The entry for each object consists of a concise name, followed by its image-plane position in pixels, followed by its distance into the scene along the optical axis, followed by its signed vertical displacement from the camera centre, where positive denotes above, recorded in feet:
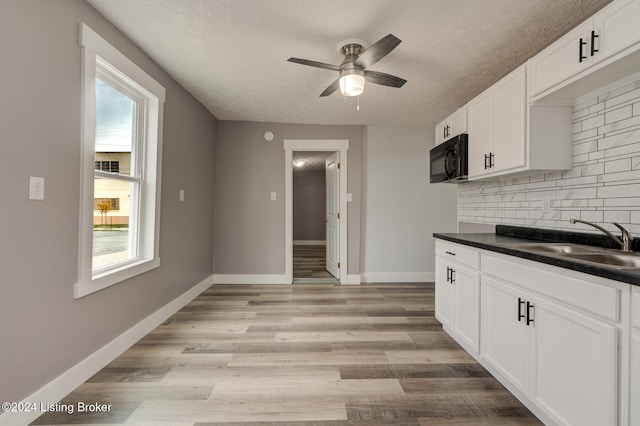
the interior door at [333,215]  14.56 +0.00
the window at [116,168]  5.90 +1.13
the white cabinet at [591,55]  4.40 +2.87
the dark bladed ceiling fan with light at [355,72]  6.92 +3.59
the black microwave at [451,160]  8.80 +1.83
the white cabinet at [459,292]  6.71 -1.94
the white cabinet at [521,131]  6.42 +2.01
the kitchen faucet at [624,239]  5.00 -0.33
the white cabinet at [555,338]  3.68 -1.87
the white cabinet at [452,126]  8.99 +3.07
